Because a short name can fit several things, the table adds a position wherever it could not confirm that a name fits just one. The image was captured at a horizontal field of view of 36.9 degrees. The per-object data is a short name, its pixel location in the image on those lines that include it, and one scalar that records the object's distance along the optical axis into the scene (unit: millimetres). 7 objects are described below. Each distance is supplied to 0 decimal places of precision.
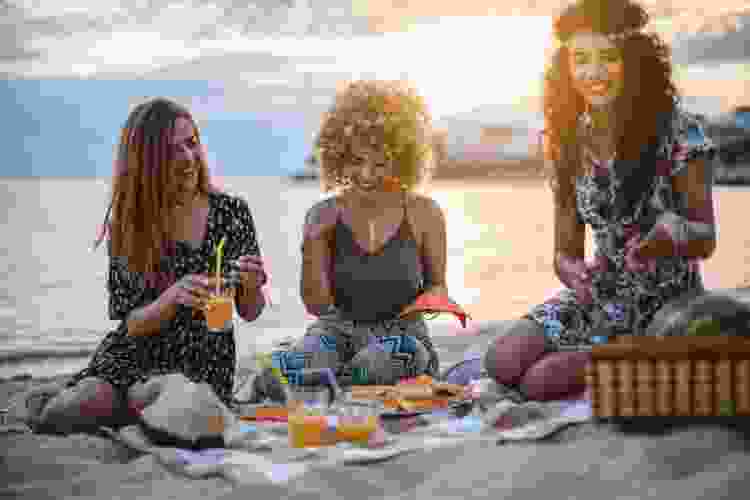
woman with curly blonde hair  4062
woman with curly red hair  3385
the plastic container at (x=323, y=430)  3189
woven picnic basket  2783
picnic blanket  2939
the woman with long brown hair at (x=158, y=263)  3449
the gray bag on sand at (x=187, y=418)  3189
